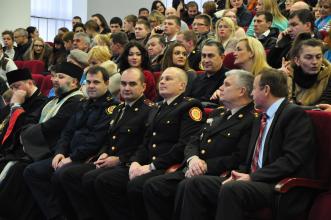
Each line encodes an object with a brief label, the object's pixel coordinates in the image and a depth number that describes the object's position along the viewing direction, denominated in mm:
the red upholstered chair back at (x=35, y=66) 12645
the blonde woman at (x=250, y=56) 7435
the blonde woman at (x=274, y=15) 10869
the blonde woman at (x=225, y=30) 10071
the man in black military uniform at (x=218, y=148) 6125
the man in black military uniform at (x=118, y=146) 7228
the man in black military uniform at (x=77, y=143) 7612
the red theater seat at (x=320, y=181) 5412
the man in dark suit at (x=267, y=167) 5458
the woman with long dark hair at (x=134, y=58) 8912
